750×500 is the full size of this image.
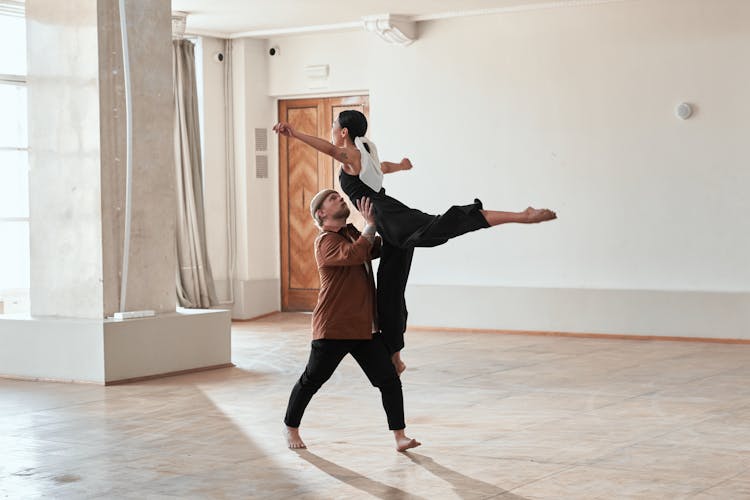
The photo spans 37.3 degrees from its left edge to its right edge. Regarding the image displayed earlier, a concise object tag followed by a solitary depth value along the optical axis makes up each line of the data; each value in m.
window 11.37
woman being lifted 5.04
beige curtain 12.09
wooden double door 12.75
